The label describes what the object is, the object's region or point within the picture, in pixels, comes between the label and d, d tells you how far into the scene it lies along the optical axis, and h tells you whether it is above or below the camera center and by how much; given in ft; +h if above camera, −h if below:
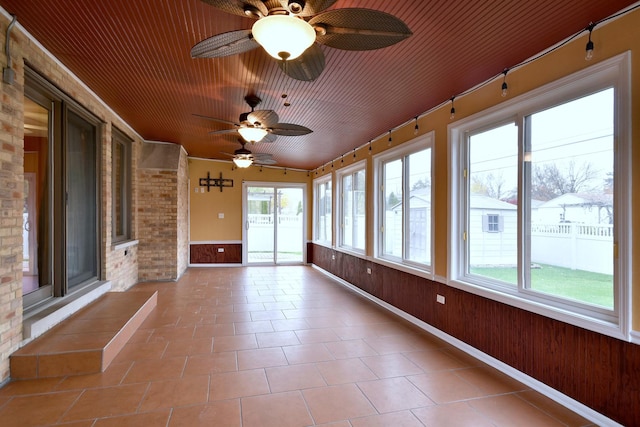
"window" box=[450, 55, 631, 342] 6.98 +0.33
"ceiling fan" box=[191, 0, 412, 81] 5.16 +3.11
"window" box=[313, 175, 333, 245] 25.79 +0.33
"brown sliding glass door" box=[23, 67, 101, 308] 10.07 +0.74
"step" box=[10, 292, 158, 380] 8.55 -3.55
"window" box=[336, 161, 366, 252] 19.84 +0.42
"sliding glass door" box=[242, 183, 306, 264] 28.32 -0.81
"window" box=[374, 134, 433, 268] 13.73 +0.45
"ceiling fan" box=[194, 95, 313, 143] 11.52 +3.14
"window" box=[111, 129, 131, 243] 17.08 +1.49
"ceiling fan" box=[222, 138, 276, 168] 18.02 +3.06
